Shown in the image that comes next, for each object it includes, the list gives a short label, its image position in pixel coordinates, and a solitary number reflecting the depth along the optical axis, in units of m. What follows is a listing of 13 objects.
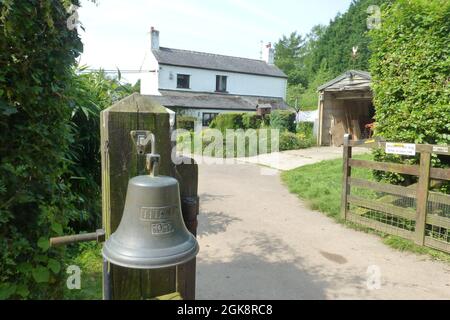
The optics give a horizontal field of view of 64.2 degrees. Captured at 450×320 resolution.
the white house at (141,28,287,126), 26.78
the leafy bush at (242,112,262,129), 19.22
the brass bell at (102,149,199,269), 1.45
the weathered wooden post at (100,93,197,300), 1.77
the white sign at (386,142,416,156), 5.05
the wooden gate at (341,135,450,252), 4.72
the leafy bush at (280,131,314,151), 16.23
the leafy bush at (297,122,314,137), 19.01
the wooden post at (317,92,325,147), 16.81
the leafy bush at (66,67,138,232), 4.65
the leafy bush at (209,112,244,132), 19.42
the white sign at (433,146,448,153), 4.64
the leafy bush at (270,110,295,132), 17.83
